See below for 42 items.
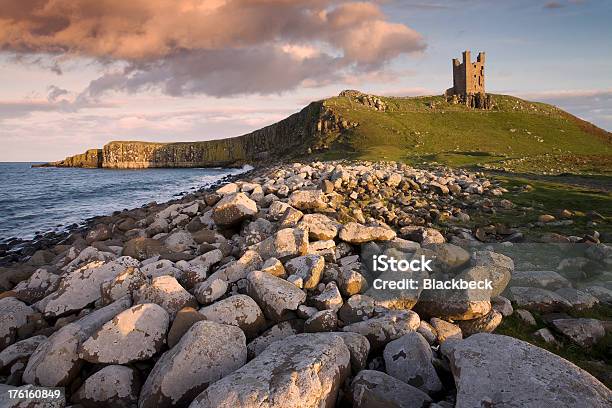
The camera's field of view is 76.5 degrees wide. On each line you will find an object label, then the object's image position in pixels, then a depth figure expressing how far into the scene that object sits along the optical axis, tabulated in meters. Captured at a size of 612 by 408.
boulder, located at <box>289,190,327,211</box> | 12.51
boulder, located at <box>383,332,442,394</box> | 4.99
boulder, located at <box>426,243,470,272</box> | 8.63
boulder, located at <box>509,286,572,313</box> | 8.42
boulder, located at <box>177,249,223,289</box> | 8.03
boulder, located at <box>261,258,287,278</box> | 7.86
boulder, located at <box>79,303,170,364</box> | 5.74
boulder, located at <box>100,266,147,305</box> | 7.54
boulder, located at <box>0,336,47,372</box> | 6.42
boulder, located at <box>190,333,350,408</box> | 4.09
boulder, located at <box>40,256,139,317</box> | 7.77
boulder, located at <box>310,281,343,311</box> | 7.04
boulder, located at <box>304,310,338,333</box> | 6.37
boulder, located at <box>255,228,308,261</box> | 8.81
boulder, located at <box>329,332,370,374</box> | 5.31
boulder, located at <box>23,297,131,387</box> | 5.71
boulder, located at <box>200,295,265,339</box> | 6.46
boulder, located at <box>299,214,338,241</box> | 9.82
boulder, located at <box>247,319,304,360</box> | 6.00
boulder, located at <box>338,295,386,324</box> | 6.96
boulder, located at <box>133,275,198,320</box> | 6.84
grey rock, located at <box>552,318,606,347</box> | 7.19
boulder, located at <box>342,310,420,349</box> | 6.00
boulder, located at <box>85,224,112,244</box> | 15.00
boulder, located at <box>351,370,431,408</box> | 4.30
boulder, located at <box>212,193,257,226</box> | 11.72
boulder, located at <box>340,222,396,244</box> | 9.86
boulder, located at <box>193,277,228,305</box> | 7.18
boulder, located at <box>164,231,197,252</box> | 10.83
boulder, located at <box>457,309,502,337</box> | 7.34
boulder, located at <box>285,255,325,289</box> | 7.73
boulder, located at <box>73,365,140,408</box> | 5.31
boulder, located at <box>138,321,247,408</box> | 4.91
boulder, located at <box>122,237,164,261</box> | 10.19
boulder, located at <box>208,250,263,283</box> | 7.95
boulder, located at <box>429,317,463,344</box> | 6.79
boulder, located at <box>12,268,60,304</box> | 8.90
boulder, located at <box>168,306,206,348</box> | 5.95
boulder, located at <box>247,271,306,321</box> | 6.87
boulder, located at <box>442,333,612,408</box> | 3.97
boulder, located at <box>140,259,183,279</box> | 8.22
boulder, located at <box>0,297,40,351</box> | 7.38
